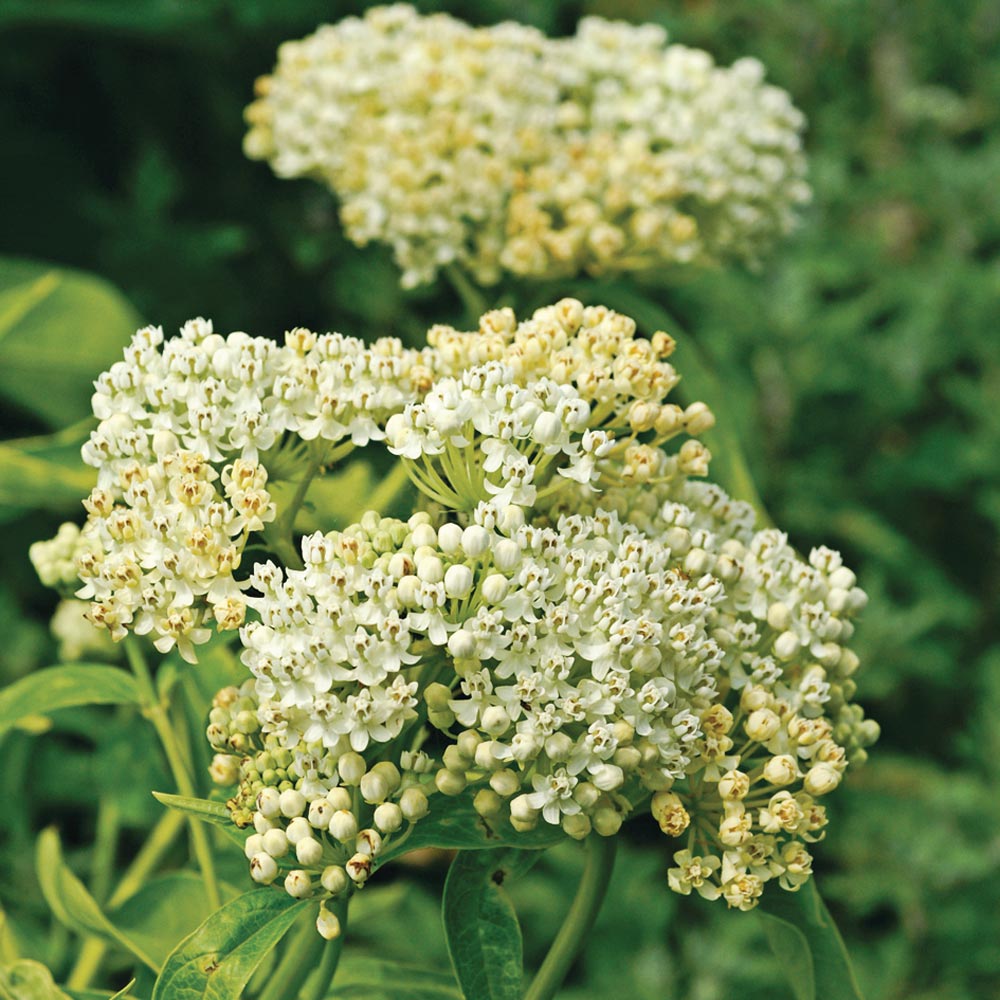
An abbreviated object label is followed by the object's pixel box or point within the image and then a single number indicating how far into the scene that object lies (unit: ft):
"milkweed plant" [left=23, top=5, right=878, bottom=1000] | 1.67
